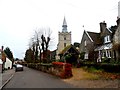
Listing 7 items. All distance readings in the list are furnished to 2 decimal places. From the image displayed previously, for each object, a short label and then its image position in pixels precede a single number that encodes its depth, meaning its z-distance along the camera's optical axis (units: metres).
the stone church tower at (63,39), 36.73
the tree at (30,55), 34.49
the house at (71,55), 16.30
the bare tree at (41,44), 22.98
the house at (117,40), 12.01
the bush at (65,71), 10.00
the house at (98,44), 16.00
